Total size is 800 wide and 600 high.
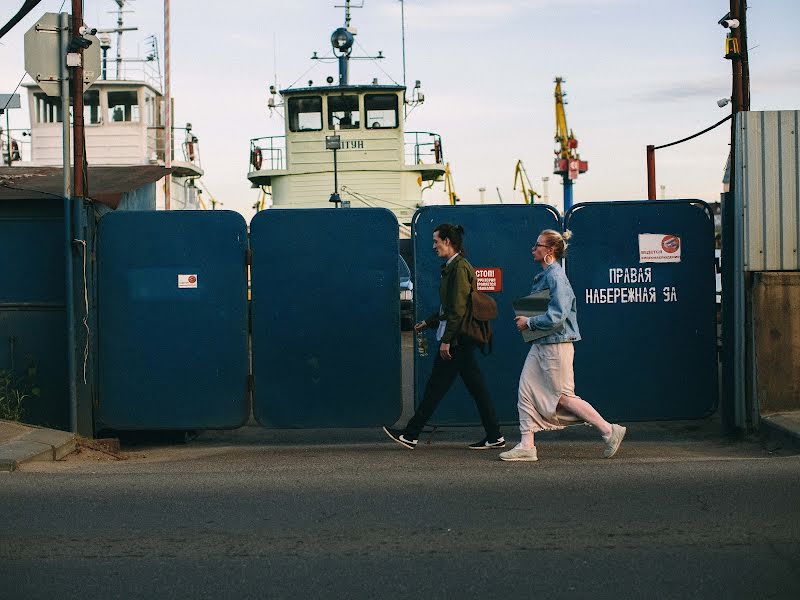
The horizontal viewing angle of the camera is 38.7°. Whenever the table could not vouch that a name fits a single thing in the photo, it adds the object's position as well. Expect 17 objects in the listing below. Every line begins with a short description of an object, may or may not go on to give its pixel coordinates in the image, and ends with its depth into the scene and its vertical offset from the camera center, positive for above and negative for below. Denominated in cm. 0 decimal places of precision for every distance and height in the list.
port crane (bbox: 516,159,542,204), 6938 +691
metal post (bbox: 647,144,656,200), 2333 +259
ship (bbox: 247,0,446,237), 3891 +513
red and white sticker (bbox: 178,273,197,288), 1055 +19
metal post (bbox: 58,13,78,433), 1048 +24
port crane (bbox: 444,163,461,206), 5512 +560
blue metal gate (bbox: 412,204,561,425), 1057 +26
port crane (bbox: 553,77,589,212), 7600 +967
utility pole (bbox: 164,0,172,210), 3072 +496
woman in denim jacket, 906 -59
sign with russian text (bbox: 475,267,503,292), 1063 +18
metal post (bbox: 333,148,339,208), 3646 +387
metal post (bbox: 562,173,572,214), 7778 +742
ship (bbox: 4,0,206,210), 3619 +566
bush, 1084 -86
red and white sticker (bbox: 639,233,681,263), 1070 +45
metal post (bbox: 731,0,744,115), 1336 +251
